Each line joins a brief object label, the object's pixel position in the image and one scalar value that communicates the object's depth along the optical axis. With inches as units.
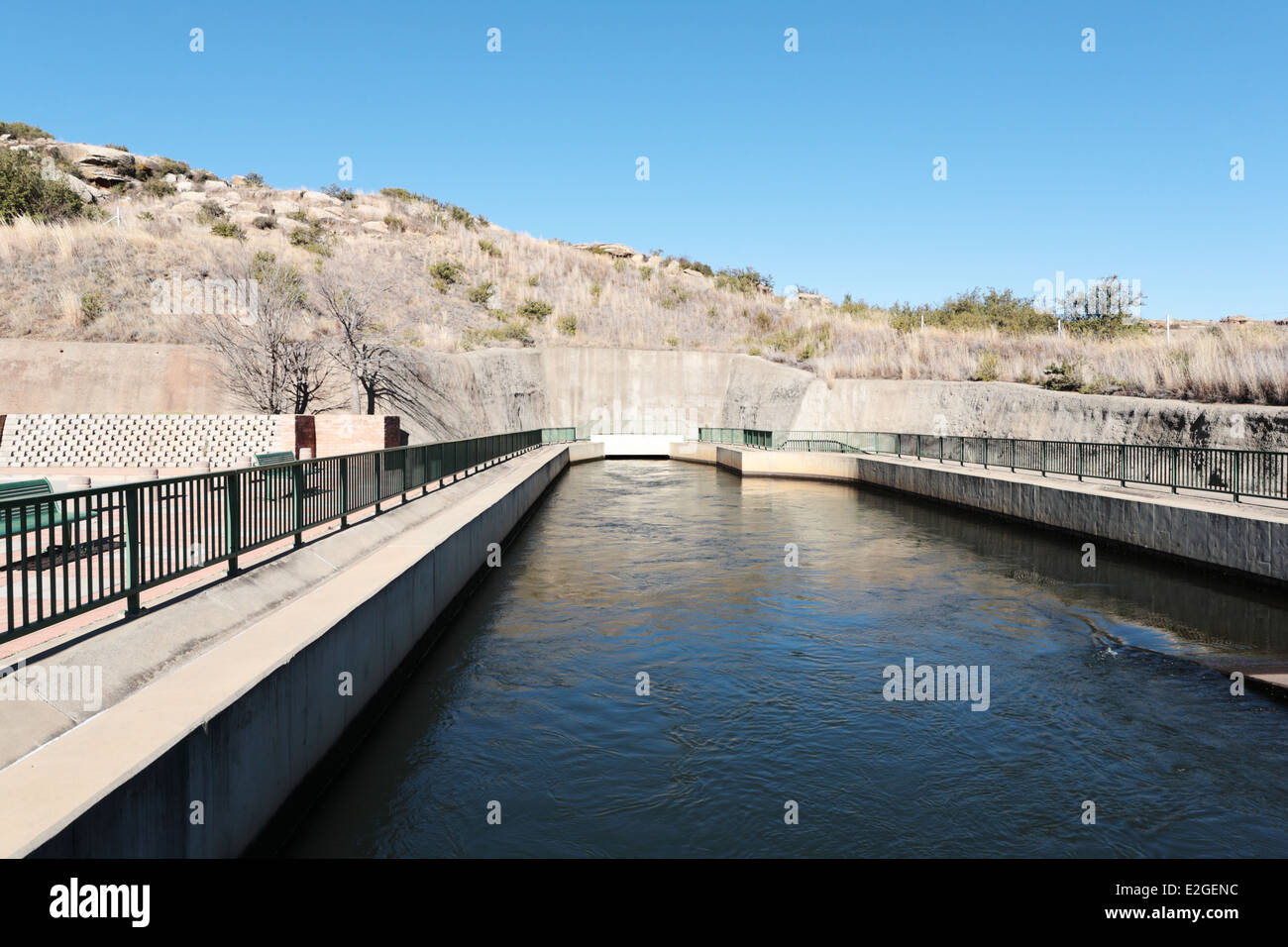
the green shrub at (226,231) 2728.8
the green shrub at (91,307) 1766.7
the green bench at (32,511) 232.5
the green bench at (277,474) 406.6
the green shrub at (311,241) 2903.5
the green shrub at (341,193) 3843.5
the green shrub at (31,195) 2437.3
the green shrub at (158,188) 3346.5
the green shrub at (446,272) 3026.6
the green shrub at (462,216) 3806.8
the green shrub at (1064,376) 1517.0
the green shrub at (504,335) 2563.5
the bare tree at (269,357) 1469.0
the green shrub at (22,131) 3604.8
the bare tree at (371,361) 1592.0
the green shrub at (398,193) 3973.9
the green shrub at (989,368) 1818.4
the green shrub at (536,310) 2893.7
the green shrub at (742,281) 3684.5
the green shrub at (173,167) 3670.5
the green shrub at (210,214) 3036.4
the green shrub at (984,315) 2780.5
